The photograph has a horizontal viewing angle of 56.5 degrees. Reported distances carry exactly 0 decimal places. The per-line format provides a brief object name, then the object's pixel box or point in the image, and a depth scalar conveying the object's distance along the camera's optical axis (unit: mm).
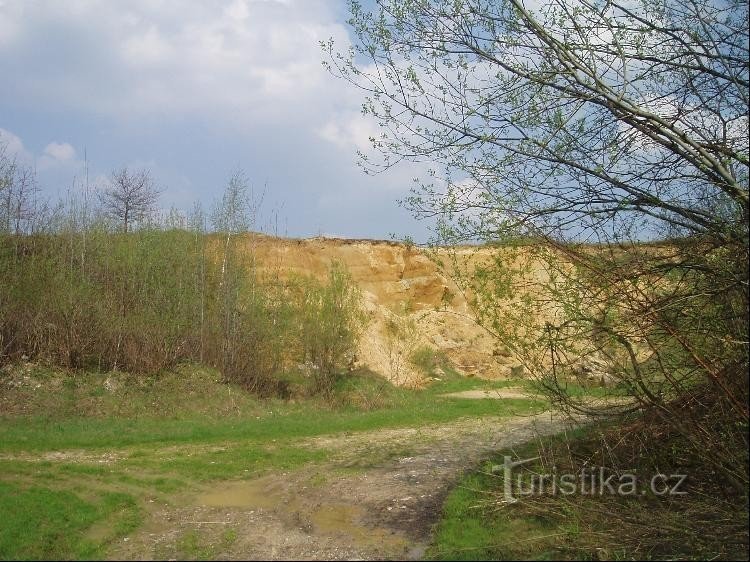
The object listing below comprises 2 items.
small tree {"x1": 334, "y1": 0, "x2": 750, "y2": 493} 6328
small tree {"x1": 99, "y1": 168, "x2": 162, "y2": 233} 24366
